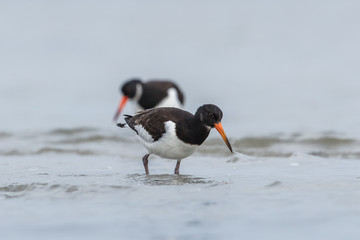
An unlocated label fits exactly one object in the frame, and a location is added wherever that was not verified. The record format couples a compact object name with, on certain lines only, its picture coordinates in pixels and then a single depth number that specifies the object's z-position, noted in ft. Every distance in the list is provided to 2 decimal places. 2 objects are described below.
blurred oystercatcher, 89.51
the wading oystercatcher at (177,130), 51.85
